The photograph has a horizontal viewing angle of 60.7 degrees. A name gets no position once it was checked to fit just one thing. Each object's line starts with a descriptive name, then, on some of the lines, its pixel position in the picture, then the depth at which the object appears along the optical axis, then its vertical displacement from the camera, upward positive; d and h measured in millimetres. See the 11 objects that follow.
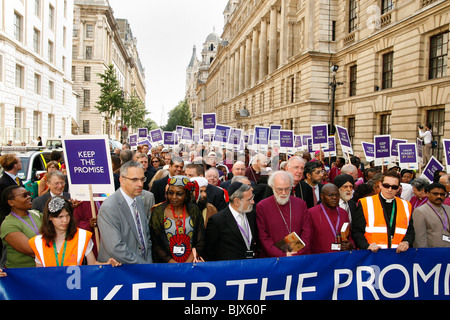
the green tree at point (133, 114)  61434 +5626
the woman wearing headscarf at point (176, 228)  4211 -881
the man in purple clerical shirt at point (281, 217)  4609 -804
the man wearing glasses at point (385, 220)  4613 -821
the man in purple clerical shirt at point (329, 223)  4672 -886
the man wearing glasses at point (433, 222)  5008 -903
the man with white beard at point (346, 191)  5422 -562
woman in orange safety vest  3838 -955
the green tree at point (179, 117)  114375 +10009
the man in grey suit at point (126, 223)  3791 -787
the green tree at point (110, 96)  49344 +6494
